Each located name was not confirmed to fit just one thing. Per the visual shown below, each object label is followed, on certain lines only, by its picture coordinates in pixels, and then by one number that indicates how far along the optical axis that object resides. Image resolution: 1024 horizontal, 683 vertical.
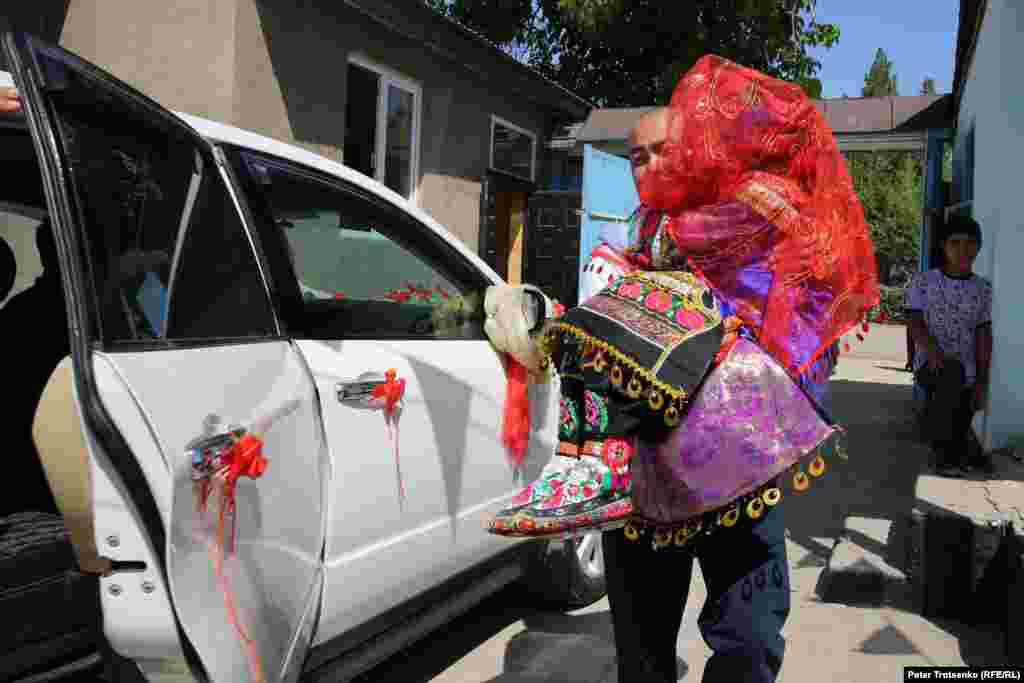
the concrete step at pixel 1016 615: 3.19
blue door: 9.46
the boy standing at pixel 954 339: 6.24
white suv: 1.71
